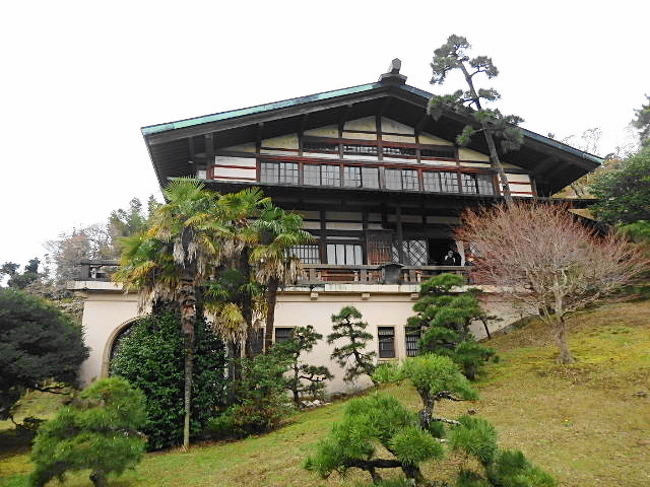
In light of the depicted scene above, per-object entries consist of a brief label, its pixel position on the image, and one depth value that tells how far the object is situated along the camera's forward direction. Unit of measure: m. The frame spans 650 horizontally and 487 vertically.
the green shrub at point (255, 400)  10.98
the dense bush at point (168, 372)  11.02
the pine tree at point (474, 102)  19.58
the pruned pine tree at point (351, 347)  13.85
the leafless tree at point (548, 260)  12.92
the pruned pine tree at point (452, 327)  12.46
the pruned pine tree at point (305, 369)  12.96
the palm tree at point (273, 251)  12.33
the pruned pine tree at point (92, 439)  7.38
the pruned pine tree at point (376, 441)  5.12
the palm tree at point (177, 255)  11.88
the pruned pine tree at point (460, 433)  5.36
